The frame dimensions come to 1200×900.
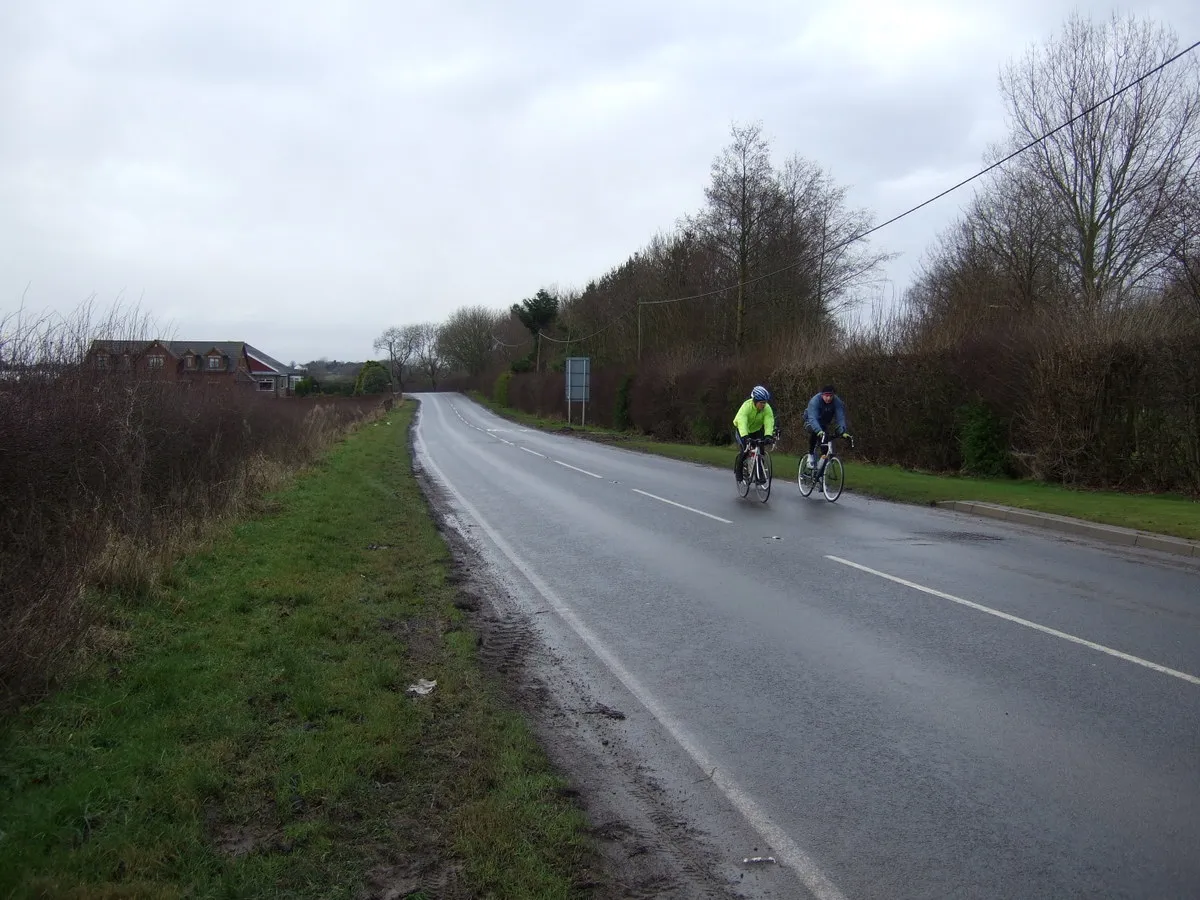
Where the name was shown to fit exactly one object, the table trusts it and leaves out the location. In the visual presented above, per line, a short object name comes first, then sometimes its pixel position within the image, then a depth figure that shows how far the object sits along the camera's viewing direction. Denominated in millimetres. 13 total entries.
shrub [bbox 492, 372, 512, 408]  90125
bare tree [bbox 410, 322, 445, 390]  160750
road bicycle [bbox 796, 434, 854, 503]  15867
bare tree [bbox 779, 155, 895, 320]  40844
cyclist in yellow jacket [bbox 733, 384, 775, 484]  16016
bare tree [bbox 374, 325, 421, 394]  159125
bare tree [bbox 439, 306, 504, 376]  129625
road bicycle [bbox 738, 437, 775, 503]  15984
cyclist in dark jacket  15617
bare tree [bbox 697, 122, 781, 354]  40281
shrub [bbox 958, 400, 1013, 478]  19453
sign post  52406
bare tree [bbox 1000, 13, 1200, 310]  25594
